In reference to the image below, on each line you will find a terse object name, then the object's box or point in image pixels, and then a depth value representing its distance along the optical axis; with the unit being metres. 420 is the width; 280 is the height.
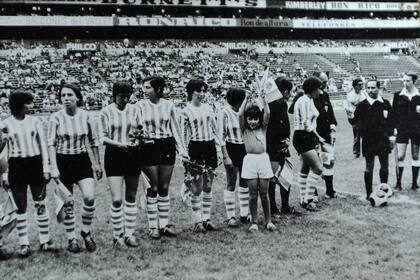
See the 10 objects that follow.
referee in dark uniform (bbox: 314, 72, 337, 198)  7.89
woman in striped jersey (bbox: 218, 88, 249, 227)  6.58
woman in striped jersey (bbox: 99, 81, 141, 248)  5.68
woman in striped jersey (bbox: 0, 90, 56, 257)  5.49
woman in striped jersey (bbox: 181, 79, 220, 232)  6.32
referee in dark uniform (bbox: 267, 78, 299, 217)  7.03
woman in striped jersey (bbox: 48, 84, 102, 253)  5.58
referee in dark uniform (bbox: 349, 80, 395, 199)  7.66
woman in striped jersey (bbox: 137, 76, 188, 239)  6.00
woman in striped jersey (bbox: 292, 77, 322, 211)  7.25
